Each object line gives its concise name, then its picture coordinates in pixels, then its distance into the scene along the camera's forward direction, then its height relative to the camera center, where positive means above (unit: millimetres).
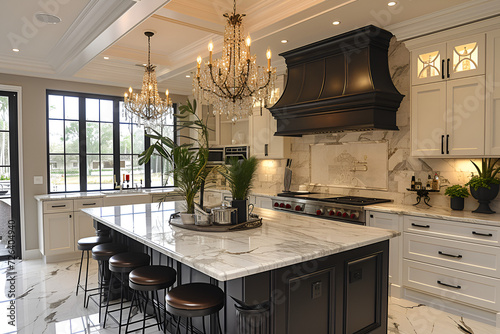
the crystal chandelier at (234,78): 2951 +708
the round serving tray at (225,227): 2631 -533
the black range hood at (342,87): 3840 +871
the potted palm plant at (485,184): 3330 -252
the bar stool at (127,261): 2754 -839
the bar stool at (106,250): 3172 -863
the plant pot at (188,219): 2812 -495
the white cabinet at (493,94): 3182 +611
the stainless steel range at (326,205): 3893 -576
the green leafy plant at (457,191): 3486 -332
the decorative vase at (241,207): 2773 -392
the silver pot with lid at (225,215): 2701 -448
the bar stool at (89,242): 3527 -871
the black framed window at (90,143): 5777 +273
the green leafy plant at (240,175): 2697 -130
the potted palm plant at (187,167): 2881 -70
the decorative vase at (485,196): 3328 -360
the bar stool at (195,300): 1945 -823
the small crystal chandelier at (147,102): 4555 +754
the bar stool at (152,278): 2359 -835
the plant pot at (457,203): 3529 -454
